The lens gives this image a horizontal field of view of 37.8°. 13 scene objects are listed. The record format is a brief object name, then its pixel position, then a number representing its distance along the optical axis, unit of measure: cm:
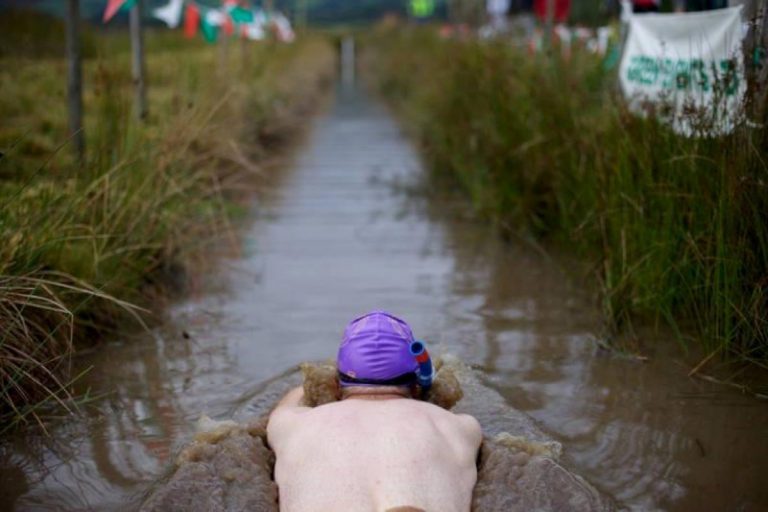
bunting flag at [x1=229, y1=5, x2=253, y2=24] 1327
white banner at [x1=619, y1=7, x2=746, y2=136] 500
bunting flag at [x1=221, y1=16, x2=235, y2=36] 1395
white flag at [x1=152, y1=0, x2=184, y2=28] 1167
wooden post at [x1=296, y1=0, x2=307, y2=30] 5767
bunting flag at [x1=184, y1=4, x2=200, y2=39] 1470
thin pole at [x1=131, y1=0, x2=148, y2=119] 898
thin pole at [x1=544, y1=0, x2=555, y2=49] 859
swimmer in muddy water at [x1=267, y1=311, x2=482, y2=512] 308
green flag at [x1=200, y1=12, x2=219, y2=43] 1355
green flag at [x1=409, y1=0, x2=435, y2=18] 3747
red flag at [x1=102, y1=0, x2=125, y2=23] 817
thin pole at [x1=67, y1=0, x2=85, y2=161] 701
